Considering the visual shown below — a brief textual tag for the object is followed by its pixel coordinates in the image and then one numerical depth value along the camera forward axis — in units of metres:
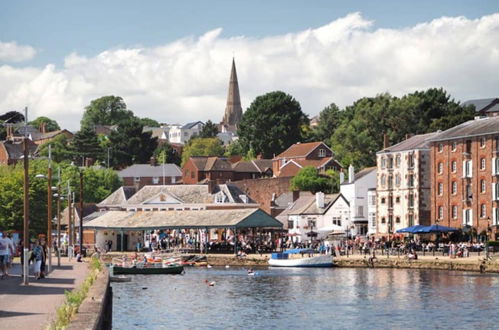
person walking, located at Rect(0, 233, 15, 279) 49.31
